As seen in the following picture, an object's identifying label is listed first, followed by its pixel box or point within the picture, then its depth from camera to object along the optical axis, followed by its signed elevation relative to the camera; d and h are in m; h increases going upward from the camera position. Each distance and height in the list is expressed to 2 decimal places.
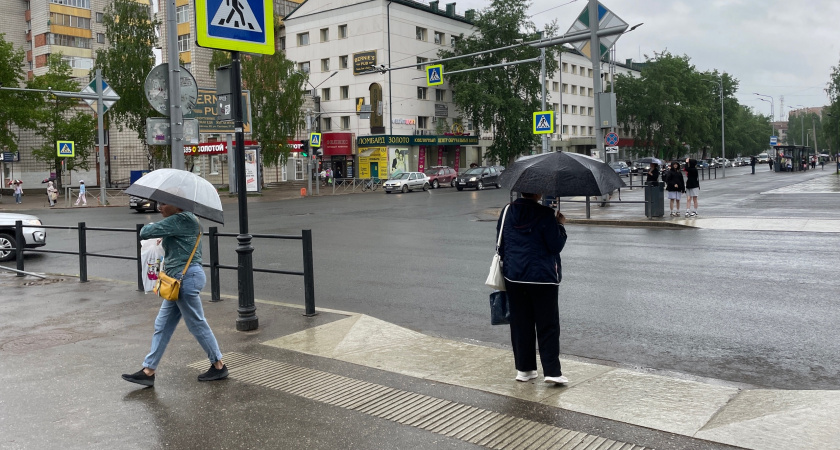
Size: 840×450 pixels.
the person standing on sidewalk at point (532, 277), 5.17 -0.67
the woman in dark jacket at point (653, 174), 22.13 +0.32
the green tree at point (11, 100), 49.44 +7.51
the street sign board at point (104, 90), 26.58 +4.50
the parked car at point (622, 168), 58.58 +1.48
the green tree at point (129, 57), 50.62 +10.51
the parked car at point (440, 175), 51.91 +1.17
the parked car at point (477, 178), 47.66 +0.79
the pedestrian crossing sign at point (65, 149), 39.03 +3.04
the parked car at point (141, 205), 31.17 -0.22
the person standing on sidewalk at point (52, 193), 38.99 +0.56
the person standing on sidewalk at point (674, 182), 20.31 +0.03
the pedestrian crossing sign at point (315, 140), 46.64 +3.70
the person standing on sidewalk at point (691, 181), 20.16 +0.04
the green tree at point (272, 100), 49.75 +6.91
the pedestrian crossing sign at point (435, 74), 35.41 +5.97
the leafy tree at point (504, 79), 61.16 +9.84
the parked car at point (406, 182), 46.06 +0.64
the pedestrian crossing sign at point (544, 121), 32.34 +3.08
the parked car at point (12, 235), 14.81 -0.66
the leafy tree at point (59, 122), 55.31 +6.80
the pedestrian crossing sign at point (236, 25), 6.98 +1.79
